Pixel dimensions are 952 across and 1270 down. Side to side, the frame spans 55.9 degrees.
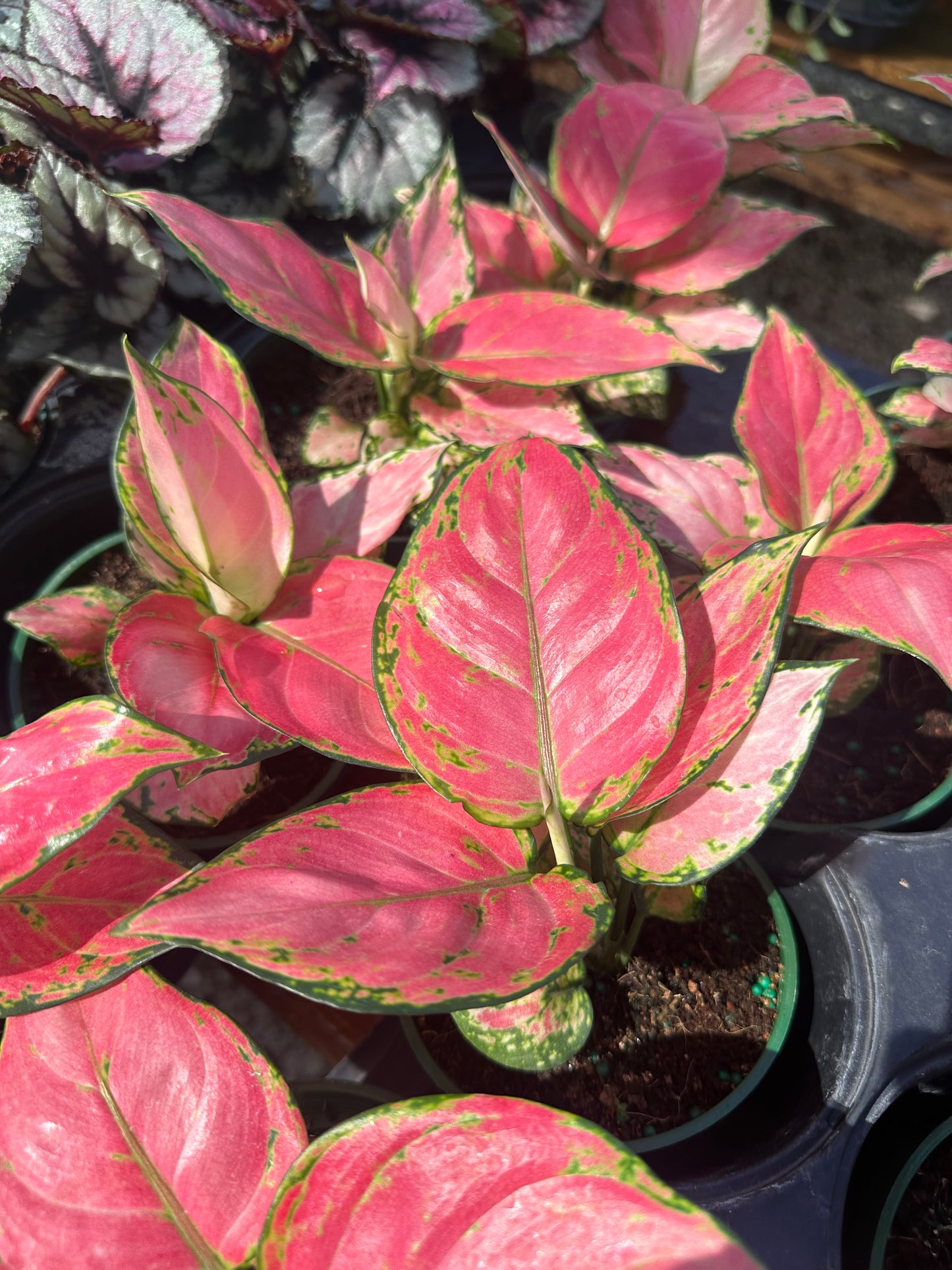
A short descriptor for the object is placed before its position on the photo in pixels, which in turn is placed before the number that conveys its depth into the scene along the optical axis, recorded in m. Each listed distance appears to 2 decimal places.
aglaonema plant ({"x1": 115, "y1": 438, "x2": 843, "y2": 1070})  0.43
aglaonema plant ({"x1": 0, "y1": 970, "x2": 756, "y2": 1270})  0.33
